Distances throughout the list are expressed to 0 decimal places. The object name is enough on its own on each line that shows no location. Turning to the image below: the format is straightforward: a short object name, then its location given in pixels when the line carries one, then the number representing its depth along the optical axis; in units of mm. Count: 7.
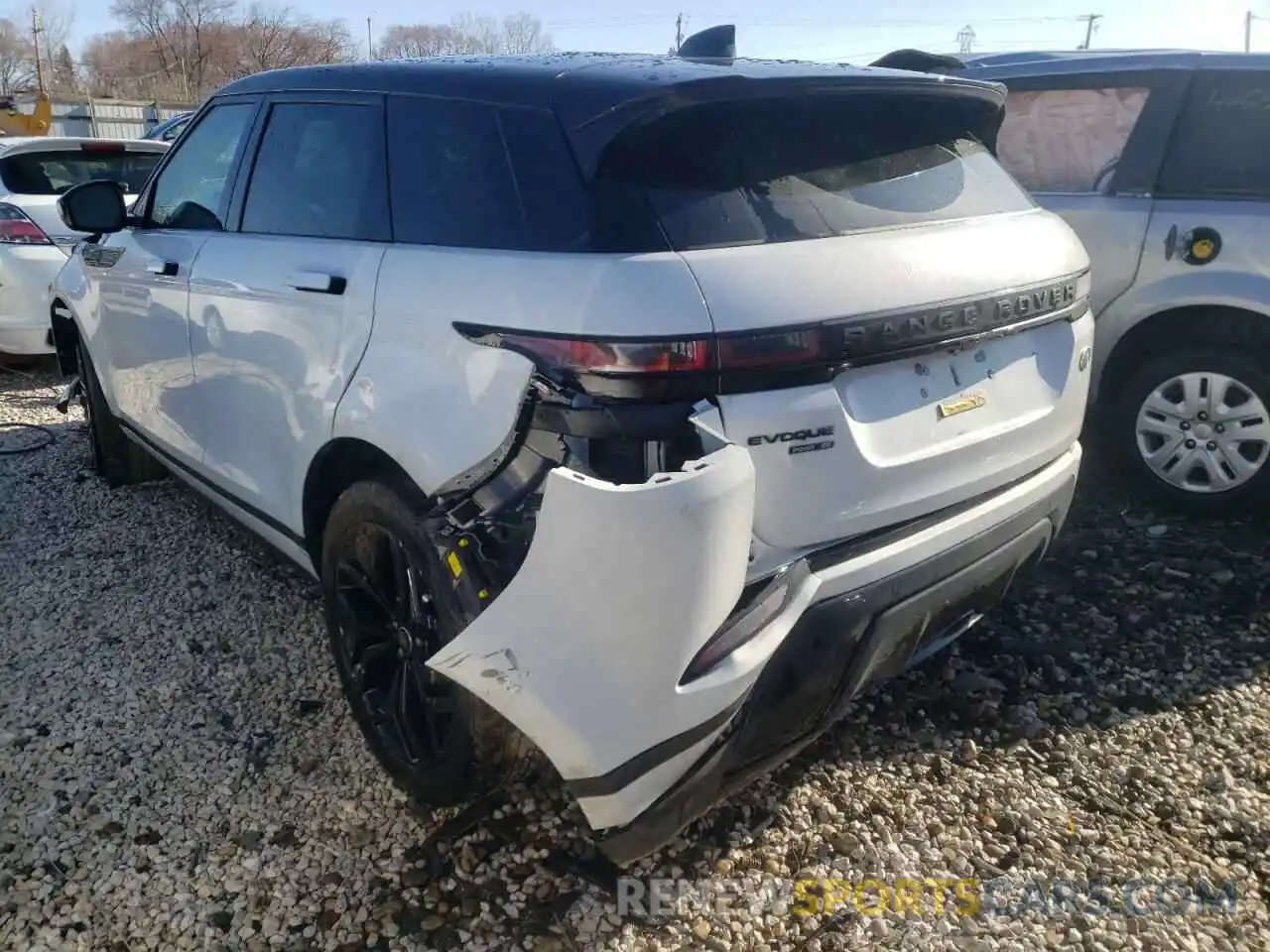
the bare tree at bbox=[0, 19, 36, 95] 77625
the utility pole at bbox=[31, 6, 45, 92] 70662
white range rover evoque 1903
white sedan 6891
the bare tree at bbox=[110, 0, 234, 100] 72375
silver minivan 4109
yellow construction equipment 27047
